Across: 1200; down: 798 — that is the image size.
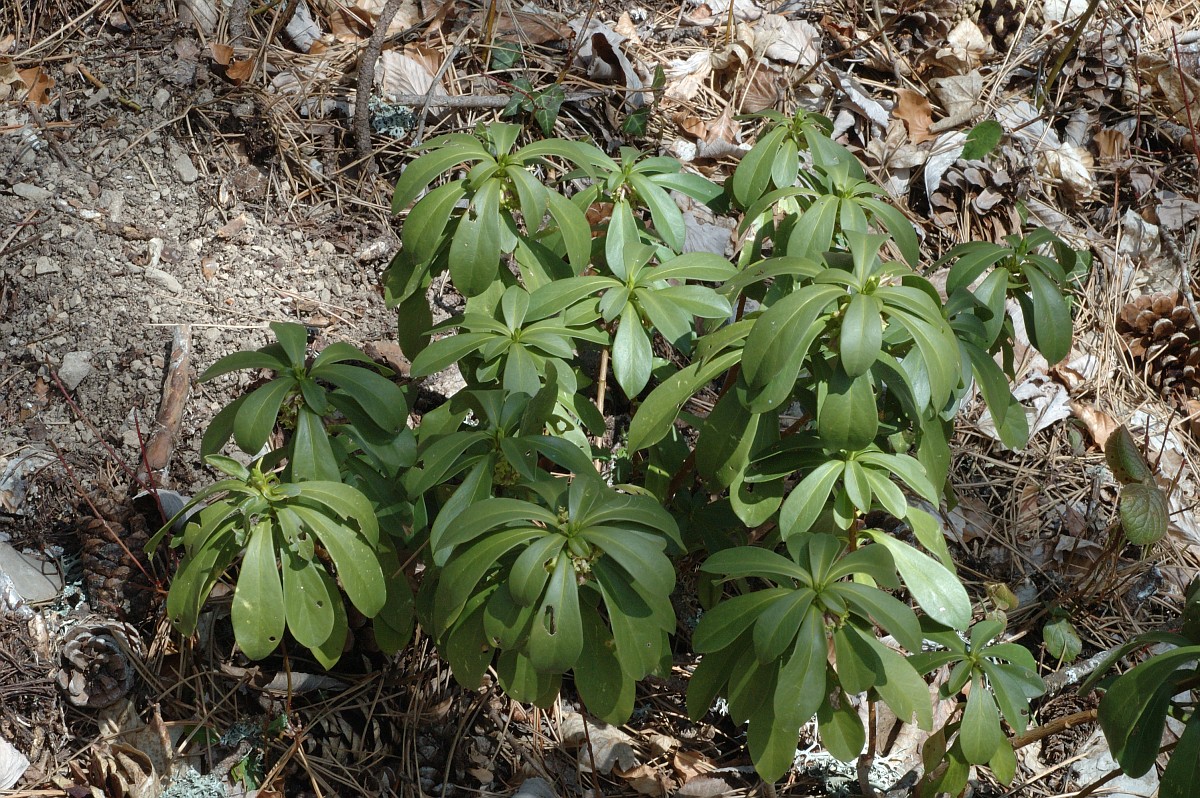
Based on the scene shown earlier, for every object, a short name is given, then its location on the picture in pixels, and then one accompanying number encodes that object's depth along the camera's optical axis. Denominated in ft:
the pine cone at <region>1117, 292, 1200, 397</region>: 10.05
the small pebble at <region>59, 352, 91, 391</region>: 7.64
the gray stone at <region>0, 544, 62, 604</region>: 6.78
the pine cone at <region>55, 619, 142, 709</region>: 6.43
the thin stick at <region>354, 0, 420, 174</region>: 8.77
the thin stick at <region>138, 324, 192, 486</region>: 7.24
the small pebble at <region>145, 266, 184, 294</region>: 8.32
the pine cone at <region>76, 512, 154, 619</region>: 6.74
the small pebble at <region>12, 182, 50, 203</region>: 8.54
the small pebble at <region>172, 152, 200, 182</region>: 9.04
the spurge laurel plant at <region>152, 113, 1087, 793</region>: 4.66
